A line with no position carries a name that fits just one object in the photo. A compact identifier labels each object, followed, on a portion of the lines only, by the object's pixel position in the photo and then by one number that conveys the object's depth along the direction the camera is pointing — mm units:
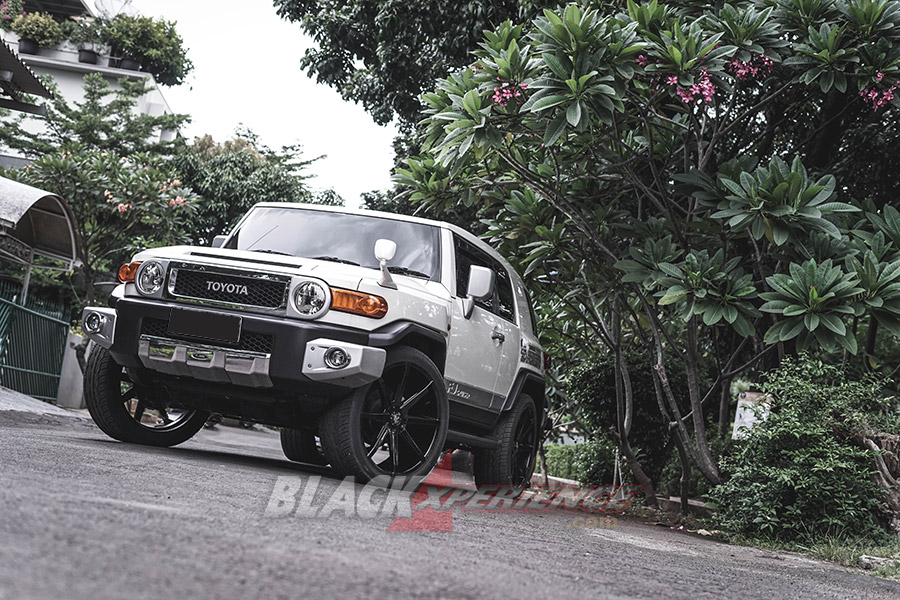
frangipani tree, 7277
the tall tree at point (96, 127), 32719
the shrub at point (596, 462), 12805
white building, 46875
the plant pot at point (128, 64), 48844
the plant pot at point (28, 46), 48281
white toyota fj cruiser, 5938
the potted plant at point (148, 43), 48719
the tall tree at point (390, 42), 12375
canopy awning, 12723
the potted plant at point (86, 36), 47531
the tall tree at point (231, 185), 33688
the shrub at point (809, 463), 7102
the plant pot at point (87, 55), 47469
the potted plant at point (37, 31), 46875
